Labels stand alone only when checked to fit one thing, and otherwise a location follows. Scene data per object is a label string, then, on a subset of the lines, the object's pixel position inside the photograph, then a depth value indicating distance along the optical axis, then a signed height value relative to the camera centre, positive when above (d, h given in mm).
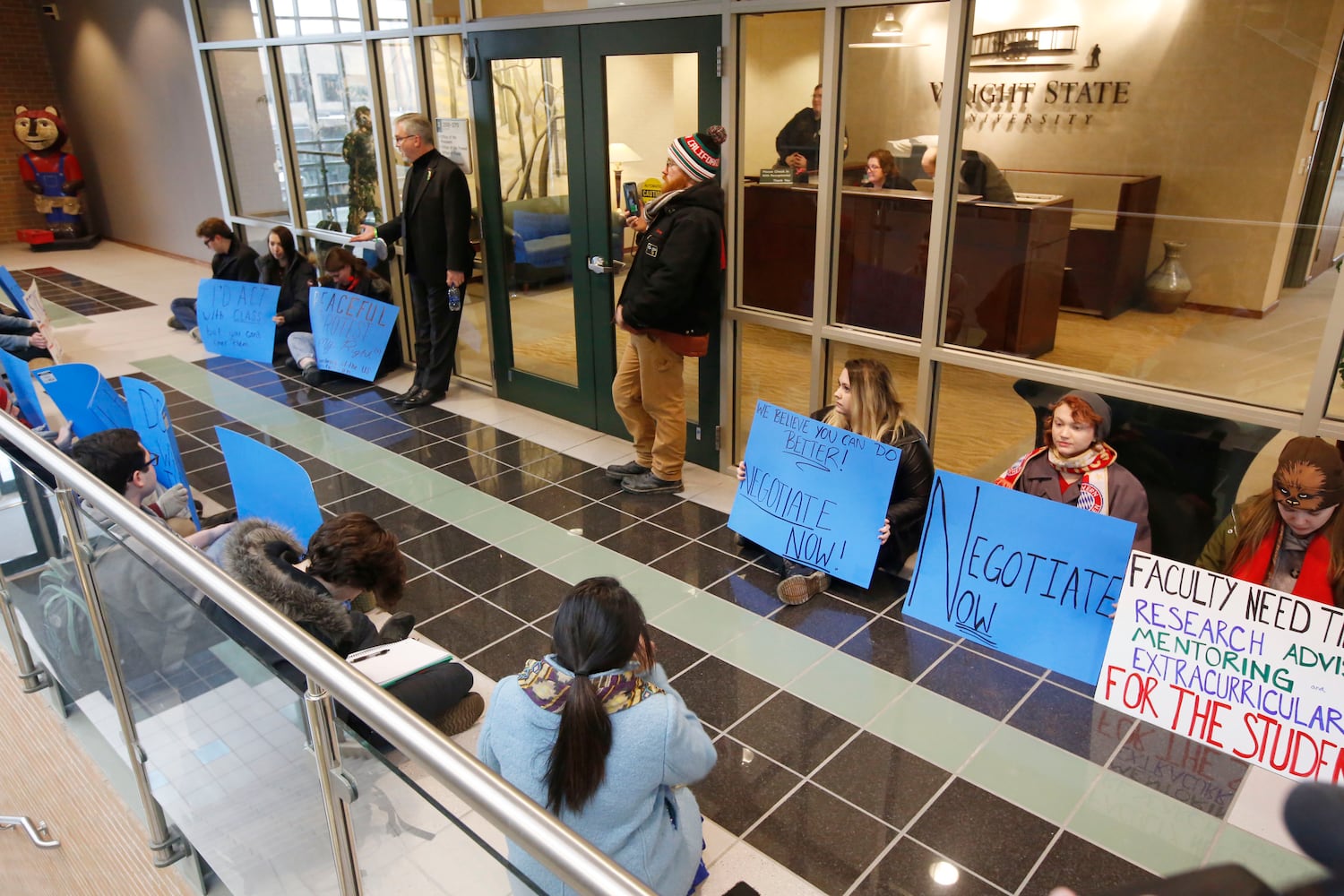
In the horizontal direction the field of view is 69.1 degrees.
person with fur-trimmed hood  2781 -1396
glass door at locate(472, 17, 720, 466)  5160 -420
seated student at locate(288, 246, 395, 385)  7172 -1232
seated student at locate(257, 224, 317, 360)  7457 -1292
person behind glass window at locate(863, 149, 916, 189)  4379 -332
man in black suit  6211 -865
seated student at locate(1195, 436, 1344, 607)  3070 -1350
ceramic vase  3711 -698
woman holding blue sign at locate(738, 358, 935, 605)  4066 -1406
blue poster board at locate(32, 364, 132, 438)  4770 -1353
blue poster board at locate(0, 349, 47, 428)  5137 -1431
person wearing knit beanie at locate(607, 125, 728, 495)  4828 -927
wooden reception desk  4090 -719
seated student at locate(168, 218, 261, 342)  7805 -1131
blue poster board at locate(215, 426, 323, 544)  3820 -1469
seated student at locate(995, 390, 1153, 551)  3537 -1319
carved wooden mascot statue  12812 -758
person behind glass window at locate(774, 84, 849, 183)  4605 -205
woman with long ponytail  2006 -1251
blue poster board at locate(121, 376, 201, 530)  4375 -1392
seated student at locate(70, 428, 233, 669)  2225 -1103
